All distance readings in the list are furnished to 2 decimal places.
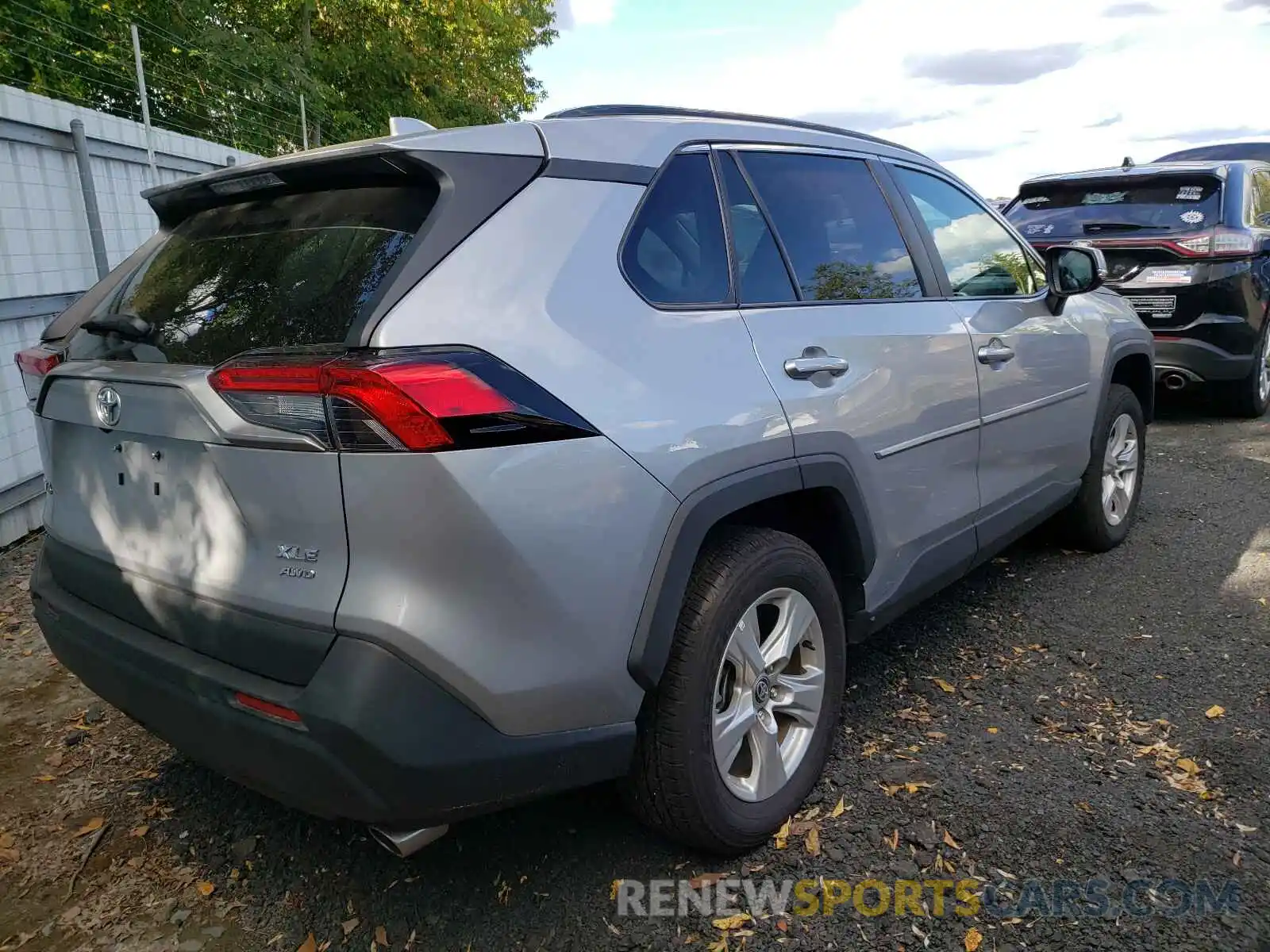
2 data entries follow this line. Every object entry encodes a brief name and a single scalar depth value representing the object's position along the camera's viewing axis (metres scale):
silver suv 1.79
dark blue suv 6.67
